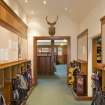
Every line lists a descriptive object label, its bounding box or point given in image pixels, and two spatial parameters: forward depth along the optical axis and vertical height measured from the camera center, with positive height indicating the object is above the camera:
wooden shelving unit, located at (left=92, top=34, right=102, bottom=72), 4.16 +0.07
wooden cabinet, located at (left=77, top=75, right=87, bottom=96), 4.36 -1.11
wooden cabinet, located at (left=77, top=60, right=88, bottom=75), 4.41 -0.49
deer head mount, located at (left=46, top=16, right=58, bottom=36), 5.87 +1.22
